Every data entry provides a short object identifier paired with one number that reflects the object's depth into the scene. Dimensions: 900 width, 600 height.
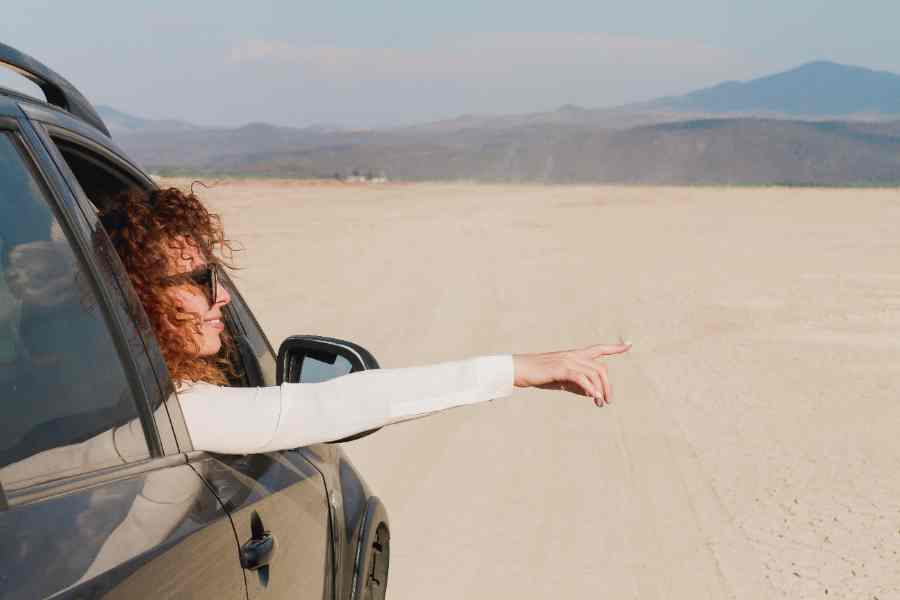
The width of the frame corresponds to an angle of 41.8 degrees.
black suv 1.69
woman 2.36
